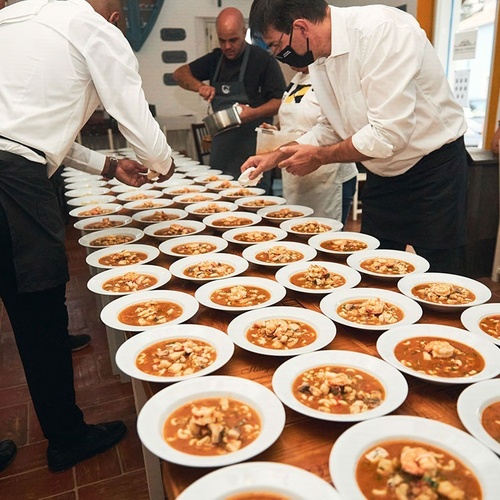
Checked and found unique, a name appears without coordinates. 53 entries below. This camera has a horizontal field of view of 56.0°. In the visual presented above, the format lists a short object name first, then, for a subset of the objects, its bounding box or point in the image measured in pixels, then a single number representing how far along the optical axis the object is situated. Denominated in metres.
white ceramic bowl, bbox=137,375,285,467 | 0.86
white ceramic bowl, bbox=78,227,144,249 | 2.26
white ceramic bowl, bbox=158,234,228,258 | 2.07
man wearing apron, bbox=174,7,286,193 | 3.87
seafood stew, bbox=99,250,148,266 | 1.98
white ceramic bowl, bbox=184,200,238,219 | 2.71
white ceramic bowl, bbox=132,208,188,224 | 2.60
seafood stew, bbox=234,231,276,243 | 2.20
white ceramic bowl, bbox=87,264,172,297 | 1.70
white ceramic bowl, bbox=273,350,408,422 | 0.96
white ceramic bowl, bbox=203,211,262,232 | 2.41
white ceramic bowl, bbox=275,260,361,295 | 1.61
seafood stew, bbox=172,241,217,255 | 2.08
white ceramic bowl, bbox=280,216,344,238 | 2.26
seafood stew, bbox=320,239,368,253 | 2.05
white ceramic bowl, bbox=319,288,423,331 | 1.34
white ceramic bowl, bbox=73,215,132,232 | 2.48
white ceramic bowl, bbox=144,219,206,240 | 2.31
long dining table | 0.90
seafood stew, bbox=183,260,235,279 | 1.78
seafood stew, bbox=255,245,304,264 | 1.92
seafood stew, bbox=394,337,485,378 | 1.13
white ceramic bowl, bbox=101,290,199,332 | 1.40
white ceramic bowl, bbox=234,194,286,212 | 2.79
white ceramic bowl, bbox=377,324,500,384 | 1.07
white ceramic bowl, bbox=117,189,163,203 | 3.15
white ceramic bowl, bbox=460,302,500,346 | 1.27
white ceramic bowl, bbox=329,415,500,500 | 0.79
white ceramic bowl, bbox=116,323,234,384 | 1.13
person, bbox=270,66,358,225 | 2.99
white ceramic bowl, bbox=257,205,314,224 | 2.51
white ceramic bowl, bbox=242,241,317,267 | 1.88
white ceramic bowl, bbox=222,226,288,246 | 2.21
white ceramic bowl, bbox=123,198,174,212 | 2.89
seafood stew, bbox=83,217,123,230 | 2.50
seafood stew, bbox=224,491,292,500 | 0.80
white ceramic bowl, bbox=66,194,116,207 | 3.04
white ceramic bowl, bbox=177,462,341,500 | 0.78
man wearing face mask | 1.86
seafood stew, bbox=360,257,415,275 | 1.75
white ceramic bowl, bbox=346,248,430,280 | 1.70
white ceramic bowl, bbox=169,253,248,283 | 1.76
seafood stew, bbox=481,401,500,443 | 0.93
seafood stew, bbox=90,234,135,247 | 2.25
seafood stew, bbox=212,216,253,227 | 2.47
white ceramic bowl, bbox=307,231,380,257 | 2.03
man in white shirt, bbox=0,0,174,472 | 1.62
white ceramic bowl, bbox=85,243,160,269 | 1.94
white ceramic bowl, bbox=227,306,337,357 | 1.22
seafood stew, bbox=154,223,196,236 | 2.34
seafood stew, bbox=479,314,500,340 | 1.30
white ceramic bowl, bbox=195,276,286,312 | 1.49
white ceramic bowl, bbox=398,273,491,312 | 1.44
